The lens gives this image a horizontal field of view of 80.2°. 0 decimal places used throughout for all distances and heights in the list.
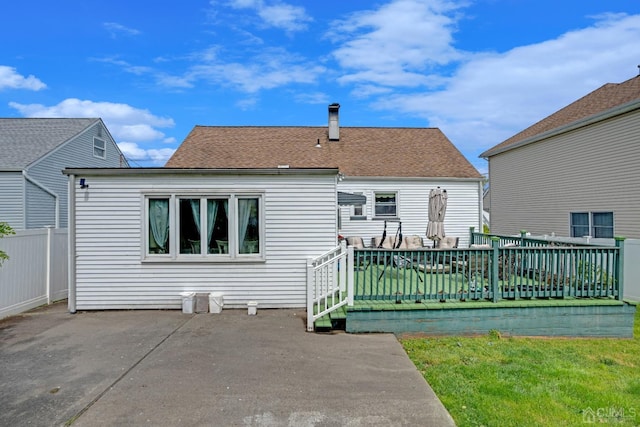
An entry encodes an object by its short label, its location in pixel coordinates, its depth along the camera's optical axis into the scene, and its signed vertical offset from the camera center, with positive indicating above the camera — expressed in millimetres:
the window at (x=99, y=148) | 20177 +3750
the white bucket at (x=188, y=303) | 7156 -1626
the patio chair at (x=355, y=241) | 12703 -830
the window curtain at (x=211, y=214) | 7465 +56
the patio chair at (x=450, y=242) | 12047 -829
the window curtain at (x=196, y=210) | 7461 +136
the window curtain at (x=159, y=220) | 7441 -59
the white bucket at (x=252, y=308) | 7055 -1699
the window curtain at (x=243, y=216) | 7520 +15
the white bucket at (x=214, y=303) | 7203 -1635
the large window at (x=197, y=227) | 7422 -196
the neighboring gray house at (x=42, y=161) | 15172 +2544
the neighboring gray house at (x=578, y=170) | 9883 +1447
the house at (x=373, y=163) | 14828 +2204
